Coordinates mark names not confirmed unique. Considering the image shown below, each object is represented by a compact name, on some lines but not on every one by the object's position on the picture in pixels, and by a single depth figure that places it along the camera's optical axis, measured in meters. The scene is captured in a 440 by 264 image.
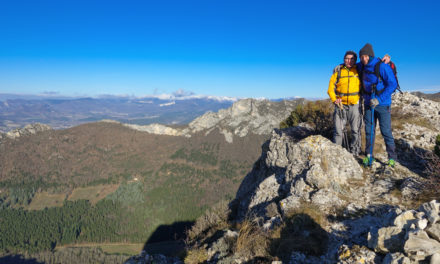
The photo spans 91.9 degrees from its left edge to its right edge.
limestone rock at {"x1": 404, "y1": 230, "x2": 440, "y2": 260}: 3.48
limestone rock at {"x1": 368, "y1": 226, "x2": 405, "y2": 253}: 3.99
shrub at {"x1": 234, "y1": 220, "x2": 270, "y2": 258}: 6.54
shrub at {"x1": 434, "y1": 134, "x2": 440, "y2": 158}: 9.35
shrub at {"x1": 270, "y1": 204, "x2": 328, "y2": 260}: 5.98
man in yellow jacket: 9.57
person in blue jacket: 8.59
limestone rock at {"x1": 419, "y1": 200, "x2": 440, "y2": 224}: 3.93
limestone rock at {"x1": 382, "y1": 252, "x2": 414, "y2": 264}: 3.49
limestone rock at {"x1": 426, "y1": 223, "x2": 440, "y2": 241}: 3.69
